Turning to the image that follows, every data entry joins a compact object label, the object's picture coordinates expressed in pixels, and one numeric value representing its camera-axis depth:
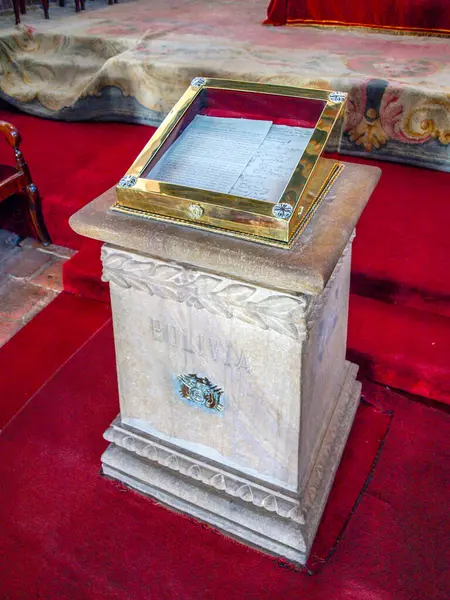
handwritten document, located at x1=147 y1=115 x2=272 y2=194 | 1.16
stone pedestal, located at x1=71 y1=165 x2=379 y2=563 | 1.08
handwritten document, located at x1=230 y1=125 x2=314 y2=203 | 1.11
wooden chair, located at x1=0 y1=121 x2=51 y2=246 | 2.34
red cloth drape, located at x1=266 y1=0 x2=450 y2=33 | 3.31
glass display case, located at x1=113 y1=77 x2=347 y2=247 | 1.07
